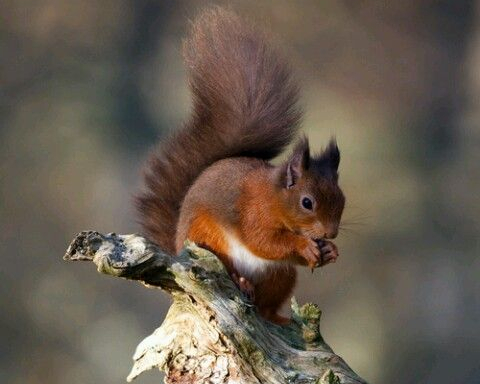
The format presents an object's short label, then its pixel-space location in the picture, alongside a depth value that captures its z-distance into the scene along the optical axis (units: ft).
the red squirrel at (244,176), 18.63
